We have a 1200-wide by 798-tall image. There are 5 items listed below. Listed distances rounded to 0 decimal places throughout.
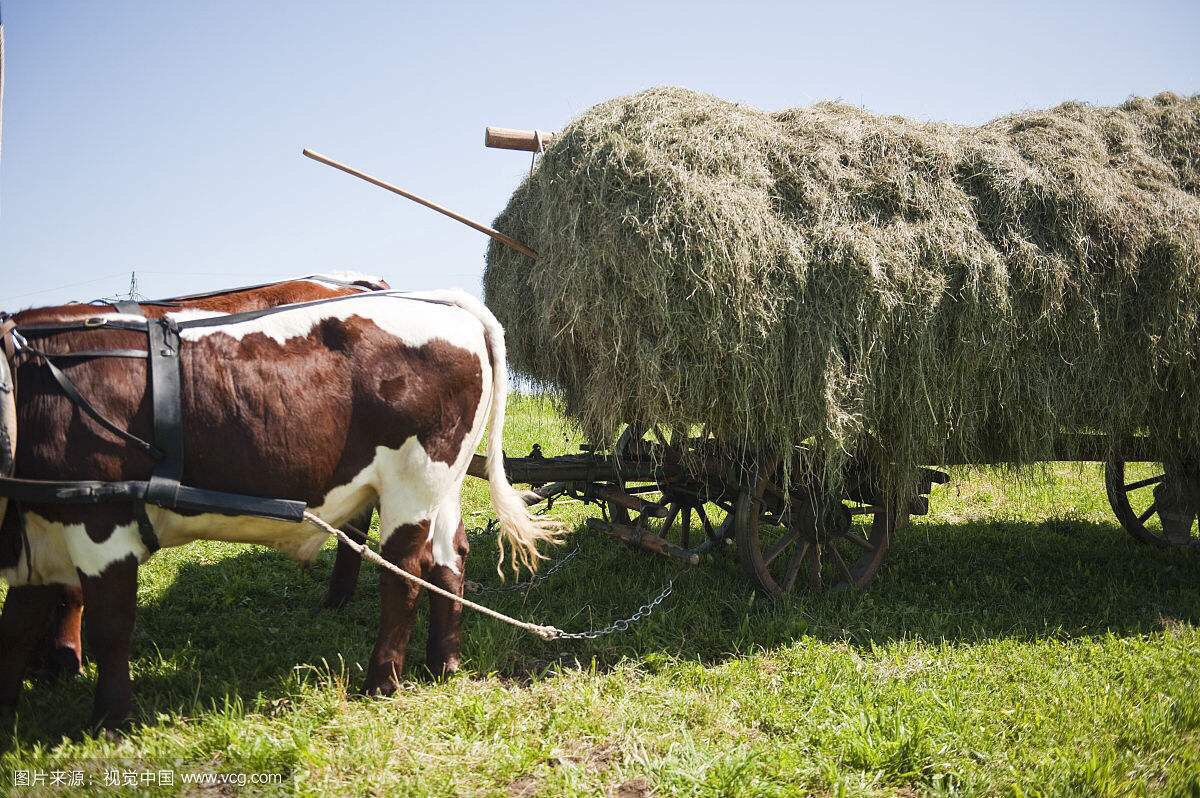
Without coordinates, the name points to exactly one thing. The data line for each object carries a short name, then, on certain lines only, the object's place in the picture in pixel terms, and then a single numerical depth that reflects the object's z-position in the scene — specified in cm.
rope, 325
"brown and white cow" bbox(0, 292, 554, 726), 305
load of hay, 396
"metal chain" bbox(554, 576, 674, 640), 392
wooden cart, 459
